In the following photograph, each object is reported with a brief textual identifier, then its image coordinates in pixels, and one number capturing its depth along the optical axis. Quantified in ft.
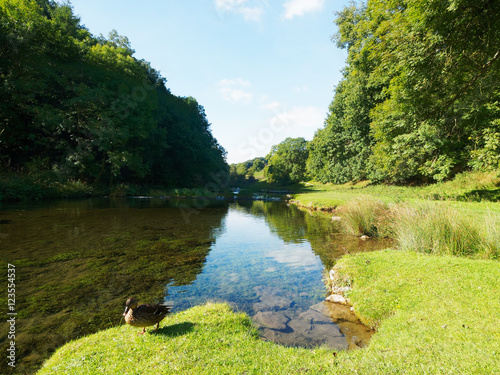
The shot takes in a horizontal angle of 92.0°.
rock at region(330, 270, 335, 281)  24.32
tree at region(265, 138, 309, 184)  291.38
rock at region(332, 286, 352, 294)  22.05
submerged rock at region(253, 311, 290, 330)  17.66
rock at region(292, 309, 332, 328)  18.40
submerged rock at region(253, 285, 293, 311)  20.58
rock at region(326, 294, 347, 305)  21.21
